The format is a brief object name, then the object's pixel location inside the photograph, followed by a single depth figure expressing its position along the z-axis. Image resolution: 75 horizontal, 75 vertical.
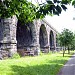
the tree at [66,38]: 17.16
